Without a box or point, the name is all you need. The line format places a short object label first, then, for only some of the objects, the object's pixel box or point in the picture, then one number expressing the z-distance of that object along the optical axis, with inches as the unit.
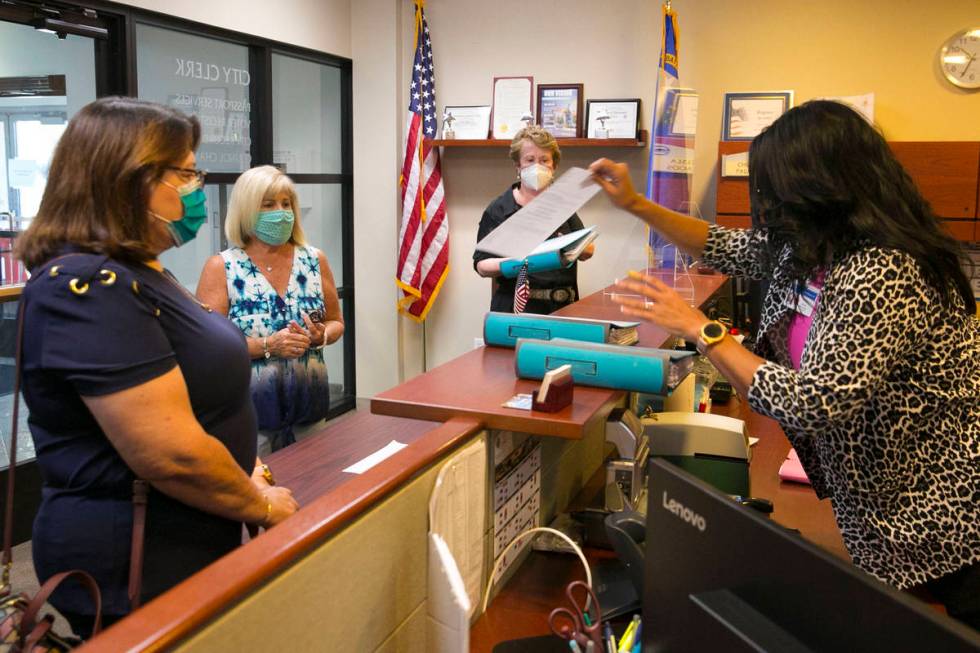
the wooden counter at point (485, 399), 57.6
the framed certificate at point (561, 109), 206.7
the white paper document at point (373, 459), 77.4
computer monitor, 23.2
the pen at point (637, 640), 48.2
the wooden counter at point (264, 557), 30.7
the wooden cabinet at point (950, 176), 170.9
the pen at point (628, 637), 49.4
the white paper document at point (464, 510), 50.8
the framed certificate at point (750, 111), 193.9
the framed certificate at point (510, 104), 210.8
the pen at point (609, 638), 48.3
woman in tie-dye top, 110.9
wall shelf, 199.3
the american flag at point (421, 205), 213.0
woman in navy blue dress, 46.2
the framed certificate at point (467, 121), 214.5
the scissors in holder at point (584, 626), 46.9
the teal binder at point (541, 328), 78.4
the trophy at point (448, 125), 214.7
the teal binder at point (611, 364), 65.1
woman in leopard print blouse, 49.4
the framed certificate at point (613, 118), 201.0
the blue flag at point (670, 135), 175.6
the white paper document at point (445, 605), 45.1
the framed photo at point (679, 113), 177.6
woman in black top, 147.0
